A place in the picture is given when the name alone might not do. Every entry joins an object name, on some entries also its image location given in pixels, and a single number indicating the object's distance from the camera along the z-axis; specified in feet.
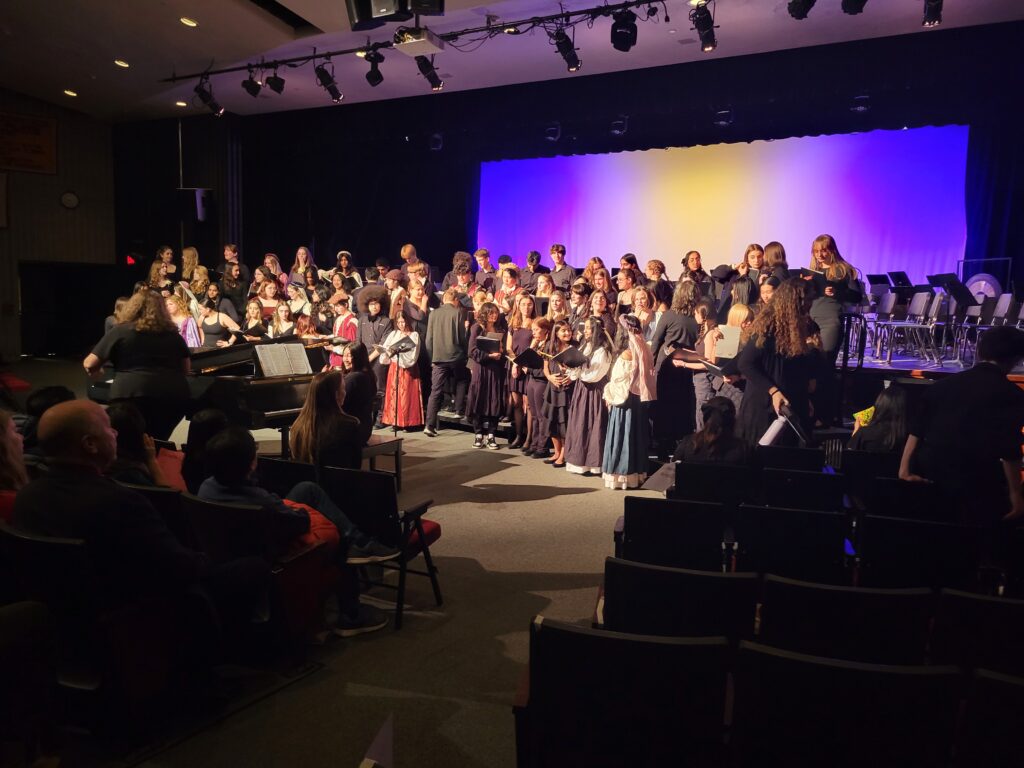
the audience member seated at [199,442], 12.71
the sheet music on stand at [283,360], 20.58
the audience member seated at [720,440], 15.97
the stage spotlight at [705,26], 27.35
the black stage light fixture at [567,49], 30.86
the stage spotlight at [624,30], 29.58
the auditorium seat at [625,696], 6.56
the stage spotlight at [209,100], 41.96
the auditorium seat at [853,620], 7.97
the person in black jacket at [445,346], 29.94
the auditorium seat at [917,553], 10.35
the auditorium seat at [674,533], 11.52
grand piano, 19.74
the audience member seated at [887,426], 16.63
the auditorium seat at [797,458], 16.22
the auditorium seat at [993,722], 5.84
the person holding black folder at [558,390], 25.35
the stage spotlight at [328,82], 37.09
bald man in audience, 8.68
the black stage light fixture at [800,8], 25.68
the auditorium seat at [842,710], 5.96
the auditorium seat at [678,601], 8.45
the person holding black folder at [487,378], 28.50
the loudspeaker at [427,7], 19.52
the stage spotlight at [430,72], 34.17
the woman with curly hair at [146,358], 17.74
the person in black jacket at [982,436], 12.46
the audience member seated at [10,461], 10.55
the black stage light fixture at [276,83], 38.88
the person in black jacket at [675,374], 25.32
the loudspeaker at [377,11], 19.45
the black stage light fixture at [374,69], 34.85
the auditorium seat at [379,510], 12.91
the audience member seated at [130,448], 11.39
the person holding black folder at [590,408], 23.66
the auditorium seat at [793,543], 10.93
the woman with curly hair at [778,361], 19.90
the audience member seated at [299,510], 10.91
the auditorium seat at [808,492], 13.85
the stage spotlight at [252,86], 39.06
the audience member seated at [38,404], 14.48
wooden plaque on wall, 50.42
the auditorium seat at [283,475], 13.80
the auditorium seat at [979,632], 7.93
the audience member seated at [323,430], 15.08
